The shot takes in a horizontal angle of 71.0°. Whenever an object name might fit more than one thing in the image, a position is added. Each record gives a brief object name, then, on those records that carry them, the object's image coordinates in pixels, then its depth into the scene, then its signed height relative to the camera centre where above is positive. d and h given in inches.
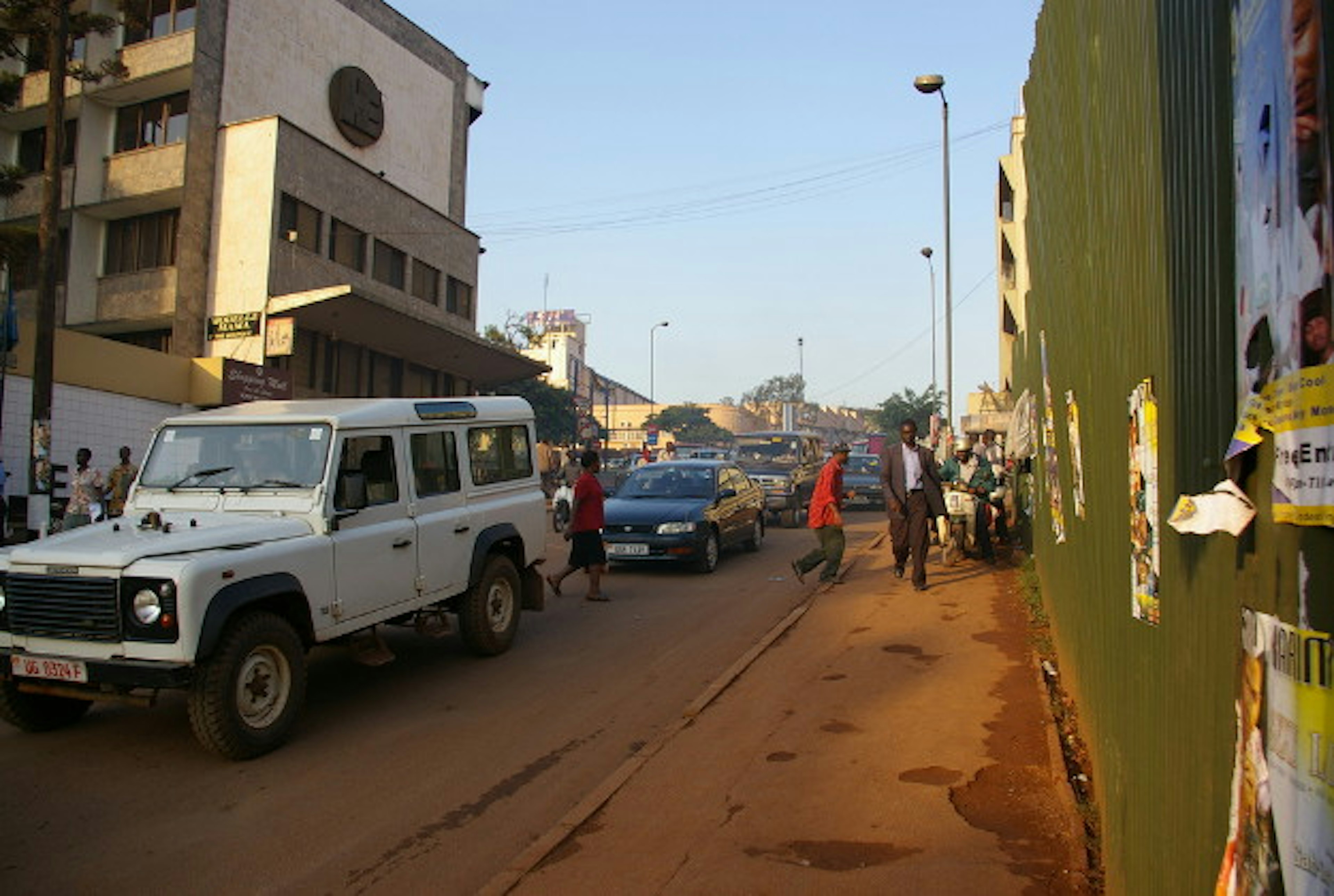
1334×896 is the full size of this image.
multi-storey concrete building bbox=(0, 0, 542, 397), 938.1 +293.3
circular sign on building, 1139.3 +468.2
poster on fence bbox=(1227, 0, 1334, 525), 51.4 +15.4
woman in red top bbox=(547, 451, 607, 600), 420.2 -18.6
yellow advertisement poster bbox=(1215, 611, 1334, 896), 52.6 -16.3
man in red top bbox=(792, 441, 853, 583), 436.1 -11.0
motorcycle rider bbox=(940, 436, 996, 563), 497.4 +7.0
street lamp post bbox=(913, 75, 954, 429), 824.9 +278.8
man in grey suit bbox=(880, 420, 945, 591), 424.8 +3.7
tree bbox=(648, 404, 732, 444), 3479.3 +255.2
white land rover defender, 208.4 -21.1
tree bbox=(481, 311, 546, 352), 2074.3 +345.9
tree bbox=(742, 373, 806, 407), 4726.9 +521.3
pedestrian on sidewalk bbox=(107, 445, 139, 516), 547.2 -3.7
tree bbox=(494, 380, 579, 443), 2027.6 +161.5
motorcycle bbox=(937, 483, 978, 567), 490.6 -13.0
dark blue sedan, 497.4 -13.5
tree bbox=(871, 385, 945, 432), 2551.7 +262.5
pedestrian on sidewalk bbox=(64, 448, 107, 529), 544.4 -11.0
